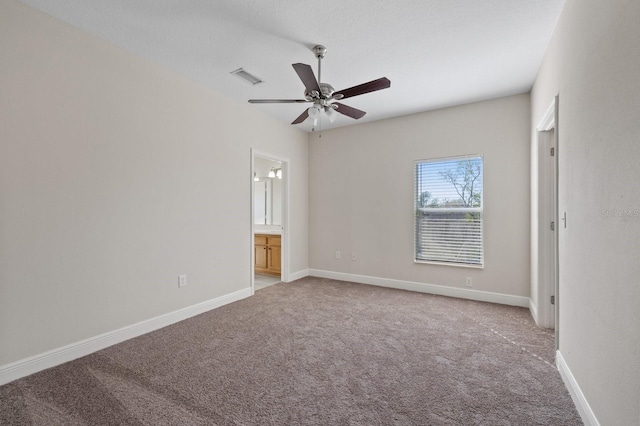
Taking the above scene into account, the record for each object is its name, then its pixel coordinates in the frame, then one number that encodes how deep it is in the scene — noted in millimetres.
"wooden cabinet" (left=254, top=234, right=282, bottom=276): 5594
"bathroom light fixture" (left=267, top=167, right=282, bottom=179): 6590
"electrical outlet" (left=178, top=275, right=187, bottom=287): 3420
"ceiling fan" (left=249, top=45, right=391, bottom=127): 2394
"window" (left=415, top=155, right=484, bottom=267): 4194
